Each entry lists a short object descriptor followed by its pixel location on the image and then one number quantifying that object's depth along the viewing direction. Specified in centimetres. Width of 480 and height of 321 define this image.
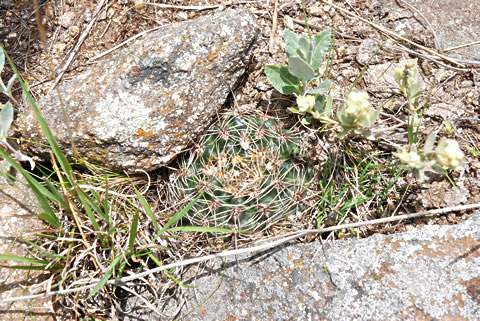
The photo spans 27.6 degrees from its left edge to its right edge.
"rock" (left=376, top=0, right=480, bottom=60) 80
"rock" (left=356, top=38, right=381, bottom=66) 81
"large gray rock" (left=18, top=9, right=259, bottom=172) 75
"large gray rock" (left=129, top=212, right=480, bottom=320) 70
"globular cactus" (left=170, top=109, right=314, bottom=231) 74
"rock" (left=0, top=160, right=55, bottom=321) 74
